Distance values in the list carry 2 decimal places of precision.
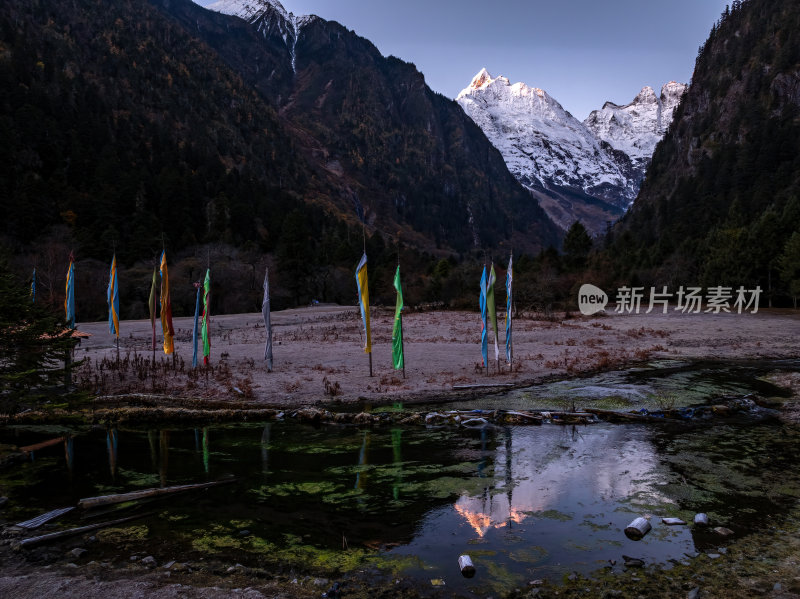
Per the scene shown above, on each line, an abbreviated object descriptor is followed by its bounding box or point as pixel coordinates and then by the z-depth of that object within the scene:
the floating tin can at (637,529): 8.55
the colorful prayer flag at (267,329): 24.88
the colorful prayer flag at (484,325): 24.31
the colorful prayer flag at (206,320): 25.56
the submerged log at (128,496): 9.79
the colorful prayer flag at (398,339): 23.06
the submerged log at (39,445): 13.66
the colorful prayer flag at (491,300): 23.36
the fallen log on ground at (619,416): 17.00
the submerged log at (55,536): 8.11
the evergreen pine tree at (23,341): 12.30
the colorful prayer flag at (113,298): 24.98
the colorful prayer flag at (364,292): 22.70
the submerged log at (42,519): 8.80
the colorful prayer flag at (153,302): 25.20
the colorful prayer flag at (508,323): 23.20
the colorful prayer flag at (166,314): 23.73
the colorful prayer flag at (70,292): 22.88
